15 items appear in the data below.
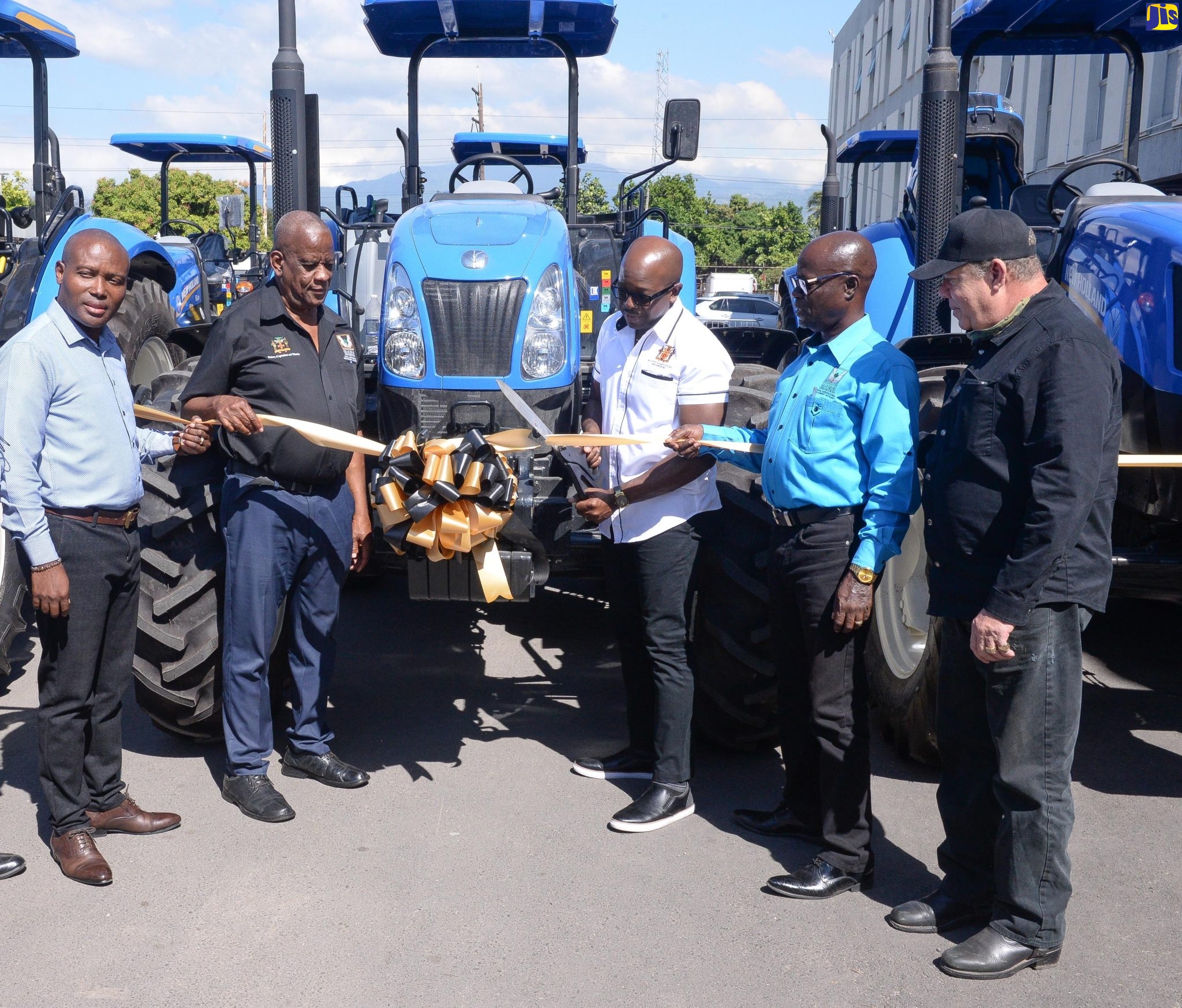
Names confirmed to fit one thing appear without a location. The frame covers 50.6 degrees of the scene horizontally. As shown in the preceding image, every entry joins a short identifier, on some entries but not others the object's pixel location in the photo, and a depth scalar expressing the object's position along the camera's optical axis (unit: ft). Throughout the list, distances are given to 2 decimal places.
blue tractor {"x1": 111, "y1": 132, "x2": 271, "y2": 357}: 35.83
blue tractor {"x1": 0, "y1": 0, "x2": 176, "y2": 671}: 21.57
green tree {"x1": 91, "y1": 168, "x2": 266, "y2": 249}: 109.50
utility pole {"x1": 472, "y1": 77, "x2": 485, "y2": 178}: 152.29
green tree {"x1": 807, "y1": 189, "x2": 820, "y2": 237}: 133.31
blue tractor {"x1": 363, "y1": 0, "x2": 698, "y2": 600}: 14.55
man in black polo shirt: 14.21
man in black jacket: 10.40
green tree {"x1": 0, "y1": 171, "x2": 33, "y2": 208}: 89.20
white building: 60.54
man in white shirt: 13.84
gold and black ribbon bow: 13.15
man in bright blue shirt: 11.99
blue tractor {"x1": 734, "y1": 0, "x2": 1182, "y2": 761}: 13.94
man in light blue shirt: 12.29
